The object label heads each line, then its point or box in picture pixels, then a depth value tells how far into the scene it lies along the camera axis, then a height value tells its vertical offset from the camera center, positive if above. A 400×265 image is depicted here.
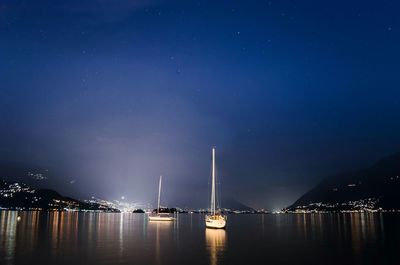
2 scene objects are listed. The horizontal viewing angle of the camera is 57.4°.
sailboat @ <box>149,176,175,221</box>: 135.14 -5.68
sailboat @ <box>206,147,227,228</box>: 77.00 -3.77
